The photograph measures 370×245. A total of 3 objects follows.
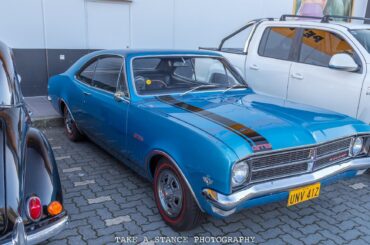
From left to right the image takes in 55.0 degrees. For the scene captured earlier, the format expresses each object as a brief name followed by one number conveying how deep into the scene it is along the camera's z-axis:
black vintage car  2.28
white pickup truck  4.56
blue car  2.77
